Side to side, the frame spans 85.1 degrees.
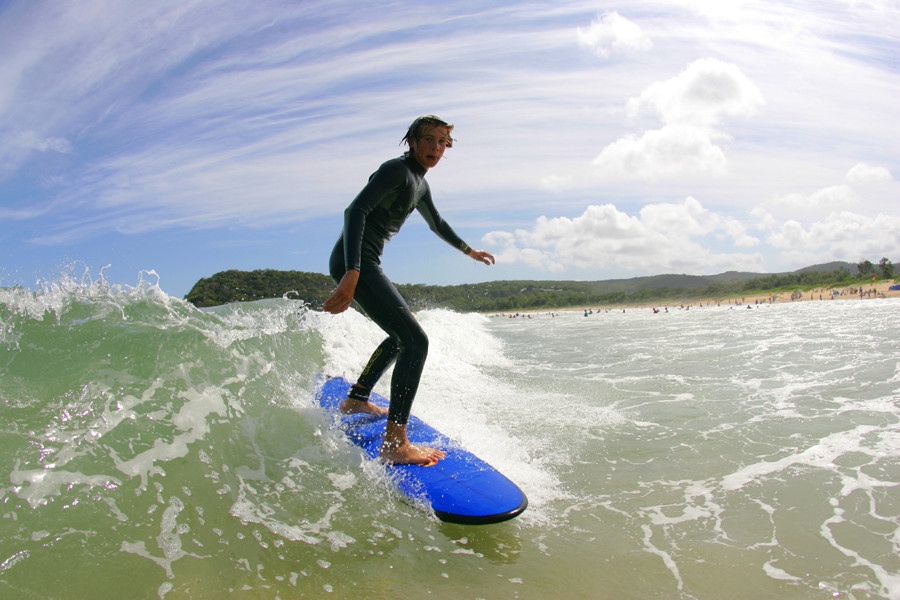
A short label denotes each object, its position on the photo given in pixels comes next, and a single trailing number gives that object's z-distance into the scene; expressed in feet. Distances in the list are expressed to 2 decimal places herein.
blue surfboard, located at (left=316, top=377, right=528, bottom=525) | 9.66
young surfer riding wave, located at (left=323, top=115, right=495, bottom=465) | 11.56
